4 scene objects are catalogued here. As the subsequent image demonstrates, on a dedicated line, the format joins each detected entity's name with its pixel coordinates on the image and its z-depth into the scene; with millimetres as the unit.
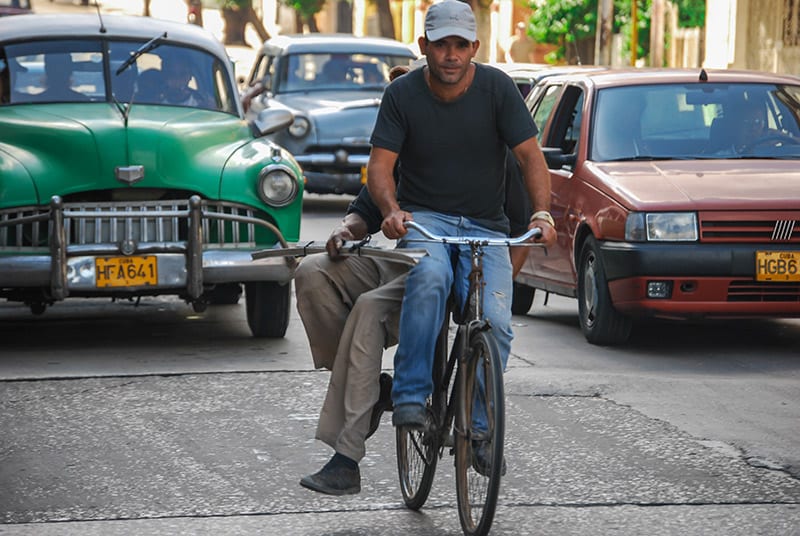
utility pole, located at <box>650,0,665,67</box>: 31589
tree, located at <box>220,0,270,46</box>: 64062
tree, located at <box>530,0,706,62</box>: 39281
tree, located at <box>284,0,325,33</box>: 64250
